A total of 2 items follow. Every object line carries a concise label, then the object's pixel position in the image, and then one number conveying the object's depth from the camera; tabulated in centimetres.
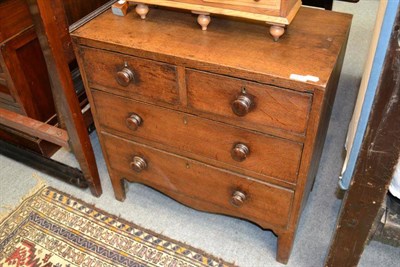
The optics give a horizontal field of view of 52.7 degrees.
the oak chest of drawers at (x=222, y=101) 99
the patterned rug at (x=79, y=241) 140
